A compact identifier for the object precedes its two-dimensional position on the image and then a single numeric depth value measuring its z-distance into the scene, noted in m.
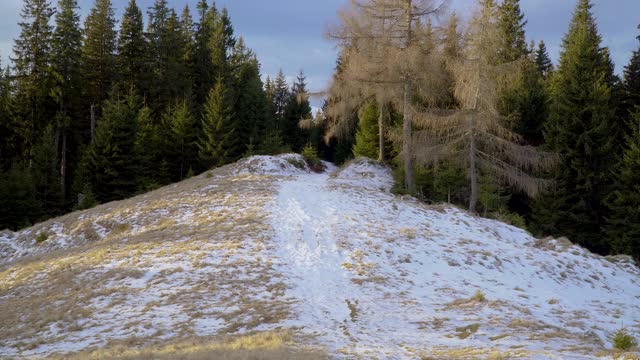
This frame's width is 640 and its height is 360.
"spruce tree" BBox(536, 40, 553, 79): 43.28
